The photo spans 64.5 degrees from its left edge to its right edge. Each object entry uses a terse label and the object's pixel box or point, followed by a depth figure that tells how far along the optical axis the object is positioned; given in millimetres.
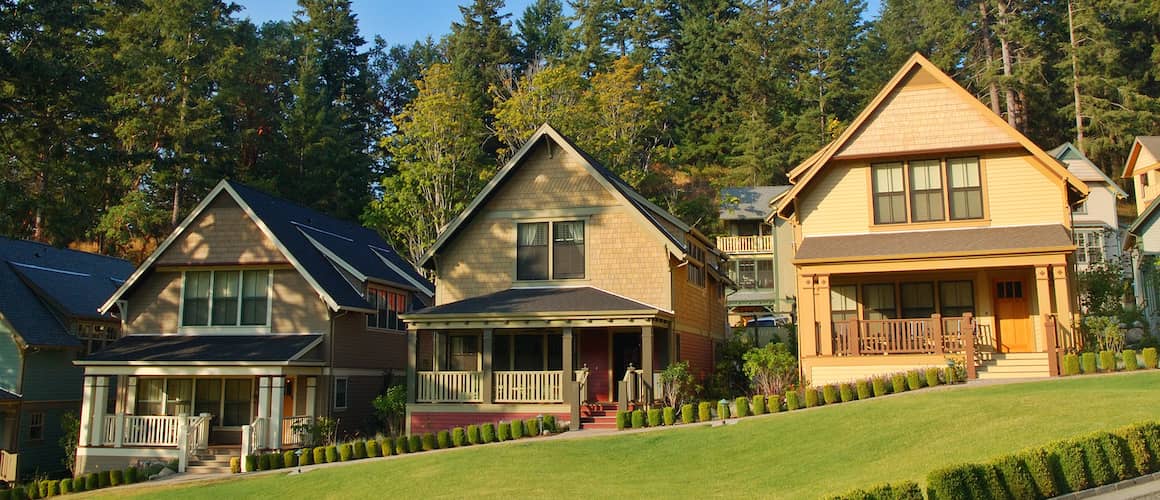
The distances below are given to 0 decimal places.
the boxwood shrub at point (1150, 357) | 20109
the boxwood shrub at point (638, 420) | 21453
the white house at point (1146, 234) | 36594
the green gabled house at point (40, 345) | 28797
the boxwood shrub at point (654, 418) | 21219
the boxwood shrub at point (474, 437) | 21625
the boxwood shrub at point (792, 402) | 20219
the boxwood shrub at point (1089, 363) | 20703
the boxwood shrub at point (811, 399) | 20109
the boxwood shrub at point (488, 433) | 21531
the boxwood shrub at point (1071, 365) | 20933
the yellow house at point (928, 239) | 22781
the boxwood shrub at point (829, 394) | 20047
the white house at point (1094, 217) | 45812
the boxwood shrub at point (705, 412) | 20469
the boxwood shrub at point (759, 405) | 20281
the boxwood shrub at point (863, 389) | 20203
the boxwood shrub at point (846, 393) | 20125
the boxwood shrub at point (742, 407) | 20328
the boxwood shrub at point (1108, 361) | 20547
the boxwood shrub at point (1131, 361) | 20312
